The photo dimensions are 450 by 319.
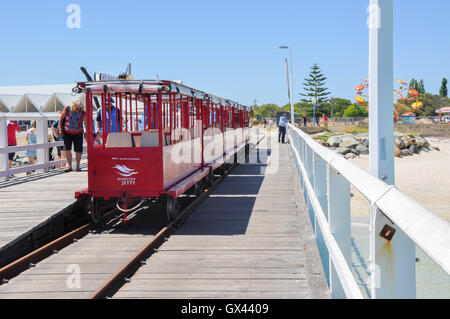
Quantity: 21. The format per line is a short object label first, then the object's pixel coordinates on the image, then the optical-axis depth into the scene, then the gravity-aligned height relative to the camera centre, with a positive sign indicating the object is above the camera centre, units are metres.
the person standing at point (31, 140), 15.70 -0.05
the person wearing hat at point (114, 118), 10.48 +0.37
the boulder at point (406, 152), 51.66 -2.07
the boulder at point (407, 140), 53.66 -1.02
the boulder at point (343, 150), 46.44 -1.58
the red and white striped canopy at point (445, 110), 95.14 +3.35
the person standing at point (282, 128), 31.30 +0.27
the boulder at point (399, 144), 51.62 -1.29
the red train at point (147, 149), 8.88 -0.23
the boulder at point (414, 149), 53.16 -1.84
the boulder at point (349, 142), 48.98 -0.98
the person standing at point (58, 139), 16.38 -0.04
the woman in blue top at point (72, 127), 13.33 +0.26
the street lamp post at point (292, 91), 38.01 +3.09
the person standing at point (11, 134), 14.78 +0.12
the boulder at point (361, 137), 54.81 -0.60
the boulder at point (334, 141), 49.19 -0.85
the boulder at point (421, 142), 55.34 -1.27
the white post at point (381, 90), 3.75 +0.27
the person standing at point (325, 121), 69.88 +1.38
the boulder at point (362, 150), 48.09 -1.65
